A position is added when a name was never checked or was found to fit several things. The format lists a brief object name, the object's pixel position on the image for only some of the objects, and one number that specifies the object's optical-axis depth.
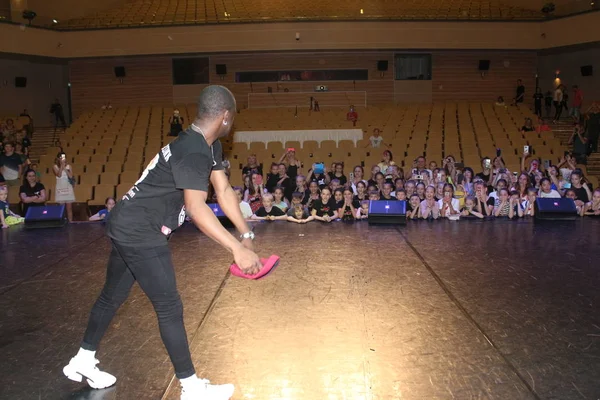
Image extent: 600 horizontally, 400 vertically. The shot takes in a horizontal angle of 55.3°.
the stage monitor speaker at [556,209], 8.41
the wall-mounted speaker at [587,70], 18.81
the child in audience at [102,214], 8.80
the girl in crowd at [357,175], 9.92
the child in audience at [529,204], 8.90
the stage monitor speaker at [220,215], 8.58
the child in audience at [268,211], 8.96
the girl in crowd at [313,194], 9.04
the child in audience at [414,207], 8.85
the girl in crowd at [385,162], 10.58
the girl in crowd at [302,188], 9.47
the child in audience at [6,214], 9.02
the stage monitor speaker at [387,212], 8.31
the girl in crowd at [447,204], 8.81
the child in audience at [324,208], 8.75
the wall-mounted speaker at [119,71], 20.42
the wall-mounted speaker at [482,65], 20.11
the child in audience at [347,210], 8.80
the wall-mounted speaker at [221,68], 20.02
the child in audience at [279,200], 9.05
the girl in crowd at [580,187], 9.09
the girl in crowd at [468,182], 9.45
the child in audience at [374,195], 8.84
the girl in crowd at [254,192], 9.42
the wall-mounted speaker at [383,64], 20.03
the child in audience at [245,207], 9.00
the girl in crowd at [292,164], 10.53
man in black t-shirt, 2.82
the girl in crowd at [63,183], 9.66
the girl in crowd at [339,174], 10.13
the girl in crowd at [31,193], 9.83
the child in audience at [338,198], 8.91
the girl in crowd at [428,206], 8.83
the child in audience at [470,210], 8.82
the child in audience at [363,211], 8.89
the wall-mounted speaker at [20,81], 19.42
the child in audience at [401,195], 8.84
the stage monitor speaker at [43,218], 8.64
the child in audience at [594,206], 8.81
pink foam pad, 2.70
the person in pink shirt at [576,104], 16.69
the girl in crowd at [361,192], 9.23
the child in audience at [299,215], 8.73
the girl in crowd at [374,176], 9.69
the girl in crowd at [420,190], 9.09
